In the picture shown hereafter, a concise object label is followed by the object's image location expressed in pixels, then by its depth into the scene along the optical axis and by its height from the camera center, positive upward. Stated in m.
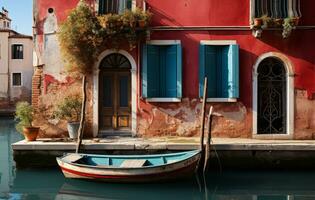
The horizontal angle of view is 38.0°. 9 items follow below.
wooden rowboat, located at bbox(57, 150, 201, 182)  9.90 -1.40
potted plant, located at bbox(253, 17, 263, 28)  12.25 +2.17
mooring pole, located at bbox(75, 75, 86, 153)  11.02 -0.42
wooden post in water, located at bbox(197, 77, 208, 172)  10.57 -0.74
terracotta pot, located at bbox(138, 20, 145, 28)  12.23 +2.13
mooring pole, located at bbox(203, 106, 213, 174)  10.52 -1.08
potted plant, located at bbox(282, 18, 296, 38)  12.23 +2.08
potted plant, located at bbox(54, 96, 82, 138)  12.19 -0.27
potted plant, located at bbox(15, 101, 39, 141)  11.86 -0.48
